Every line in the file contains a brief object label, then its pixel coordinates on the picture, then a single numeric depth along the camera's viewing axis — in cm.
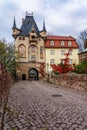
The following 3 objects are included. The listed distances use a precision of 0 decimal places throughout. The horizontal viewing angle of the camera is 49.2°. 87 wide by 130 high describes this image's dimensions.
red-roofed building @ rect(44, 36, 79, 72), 2560
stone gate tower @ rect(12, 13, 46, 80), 2508
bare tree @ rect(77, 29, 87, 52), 2690
